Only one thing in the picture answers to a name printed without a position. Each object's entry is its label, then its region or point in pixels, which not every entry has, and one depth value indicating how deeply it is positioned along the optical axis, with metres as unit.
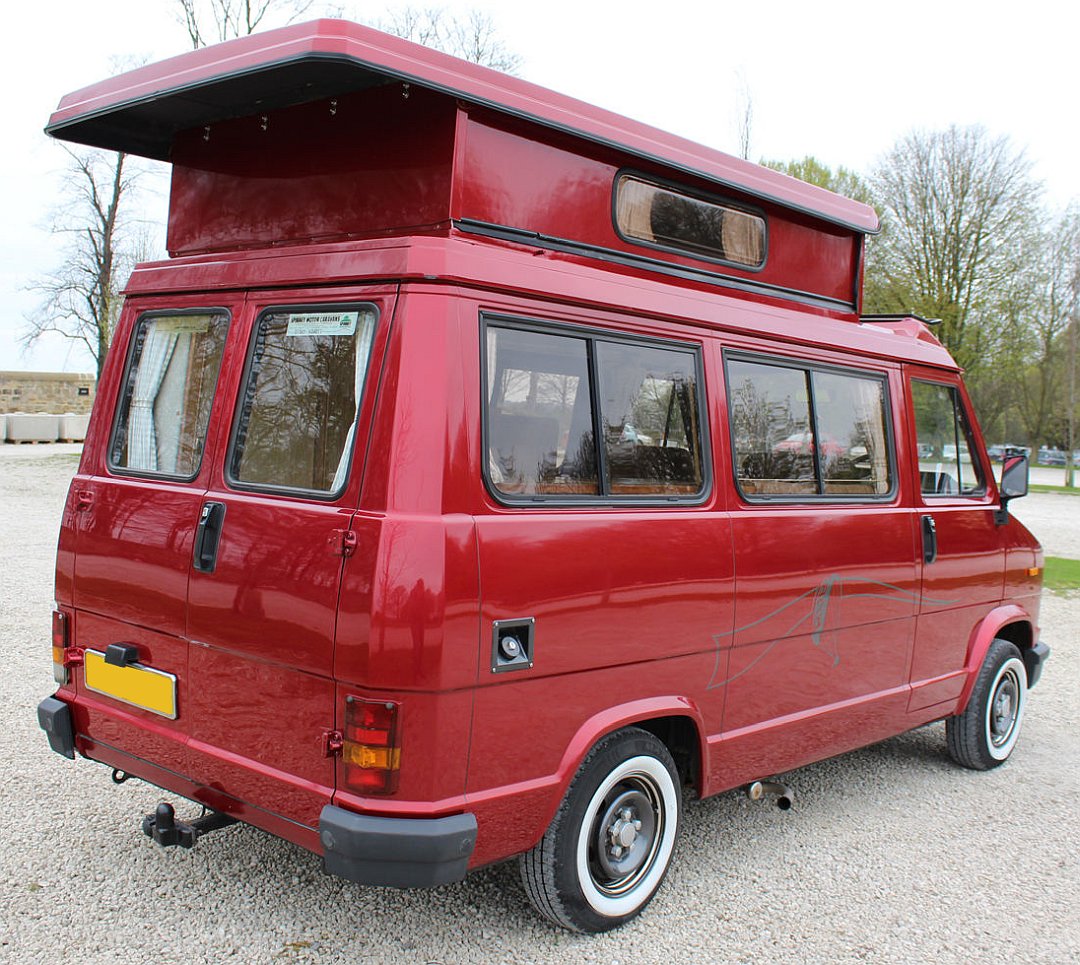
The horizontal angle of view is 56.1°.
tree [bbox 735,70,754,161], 12.27
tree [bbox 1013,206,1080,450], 28.09
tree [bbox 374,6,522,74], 17.00
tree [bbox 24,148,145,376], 27.28
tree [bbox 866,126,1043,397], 27.34
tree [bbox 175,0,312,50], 19.17
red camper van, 2.99
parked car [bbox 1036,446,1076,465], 54.42
